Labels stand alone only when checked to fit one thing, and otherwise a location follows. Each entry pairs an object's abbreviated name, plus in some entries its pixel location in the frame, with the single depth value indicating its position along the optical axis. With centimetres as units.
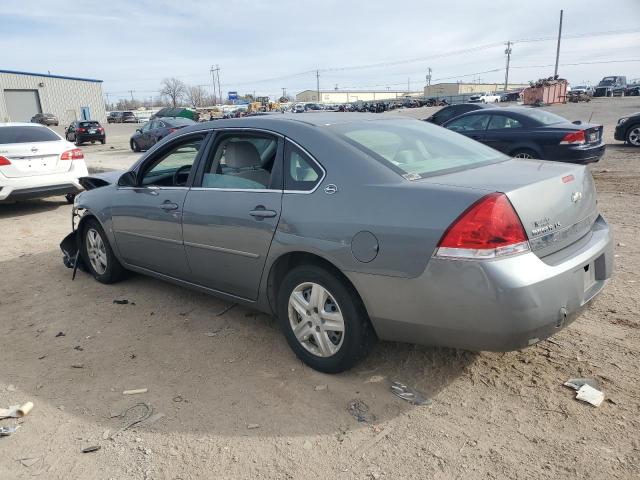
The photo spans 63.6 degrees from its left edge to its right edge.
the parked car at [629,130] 1429
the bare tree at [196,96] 12425
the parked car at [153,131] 2095
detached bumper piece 562
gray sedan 258
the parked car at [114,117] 6629
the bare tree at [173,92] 11444
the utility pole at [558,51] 6219
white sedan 843
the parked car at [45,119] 4928
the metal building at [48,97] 5247
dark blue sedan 952
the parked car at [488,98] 5774
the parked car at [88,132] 2988
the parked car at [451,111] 1728
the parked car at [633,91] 5597
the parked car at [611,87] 5684
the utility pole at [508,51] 9112
